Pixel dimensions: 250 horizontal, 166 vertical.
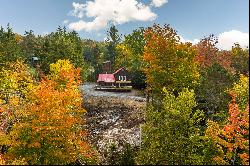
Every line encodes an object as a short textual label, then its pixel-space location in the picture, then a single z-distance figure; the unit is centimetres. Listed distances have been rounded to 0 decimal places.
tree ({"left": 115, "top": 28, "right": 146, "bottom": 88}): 8075
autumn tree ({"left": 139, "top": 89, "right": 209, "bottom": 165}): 3375
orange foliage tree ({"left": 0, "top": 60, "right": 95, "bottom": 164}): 3962
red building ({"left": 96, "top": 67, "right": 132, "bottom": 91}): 8112
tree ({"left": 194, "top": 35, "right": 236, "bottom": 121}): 4634
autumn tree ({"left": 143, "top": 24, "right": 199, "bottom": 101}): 5194
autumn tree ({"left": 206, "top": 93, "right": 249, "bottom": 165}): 3591
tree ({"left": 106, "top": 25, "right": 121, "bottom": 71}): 10619
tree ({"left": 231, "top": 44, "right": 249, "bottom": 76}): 6412
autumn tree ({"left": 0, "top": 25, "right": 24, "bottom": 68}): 6904
